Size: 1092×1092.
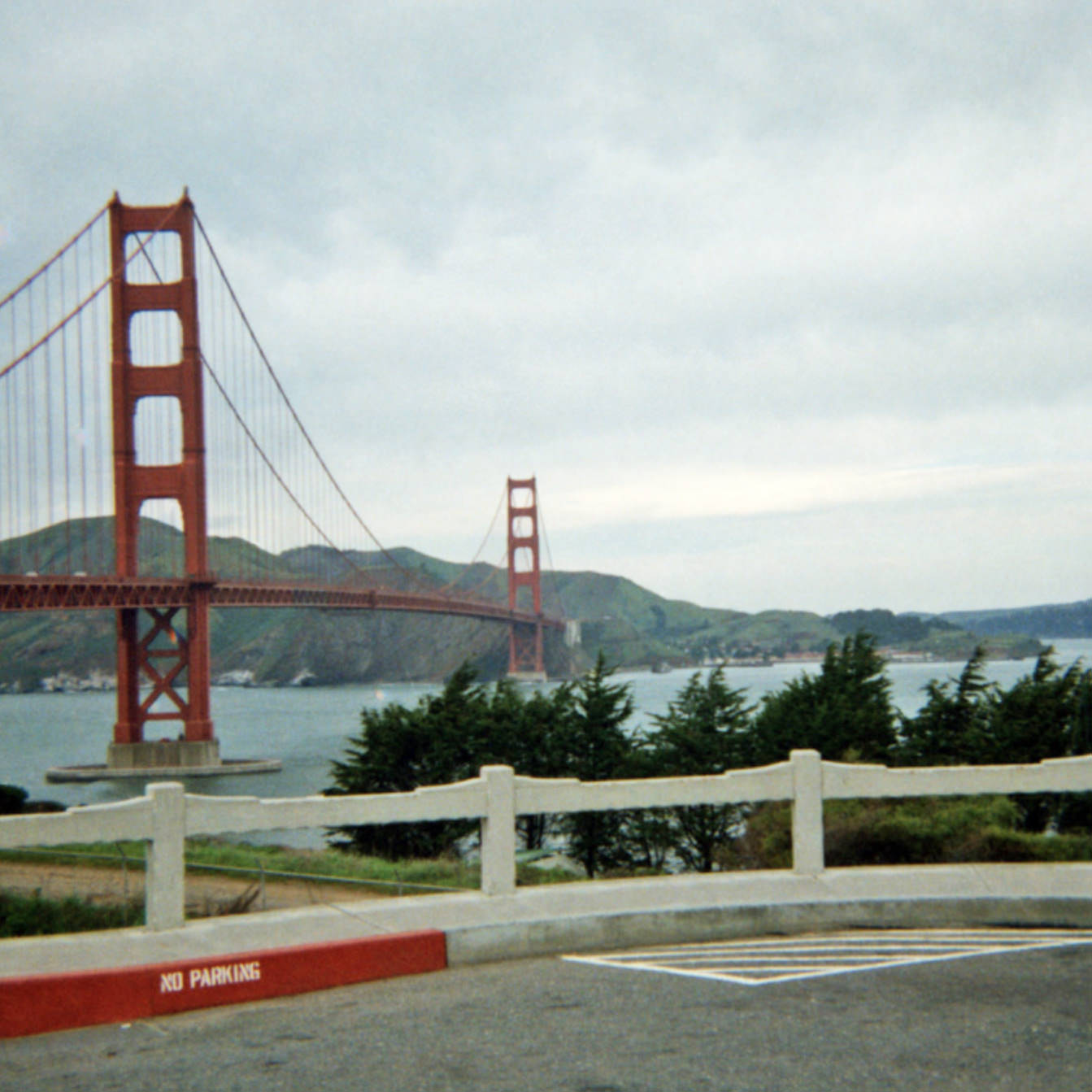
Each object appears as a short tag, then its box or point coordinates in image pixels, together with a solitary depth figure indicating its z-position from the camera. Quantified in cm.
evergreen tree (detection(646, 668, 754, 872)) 3719
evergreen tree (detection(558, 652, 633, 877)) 3884
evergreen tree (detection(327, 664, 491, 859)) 3584
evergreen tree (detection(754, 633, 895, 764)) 3781
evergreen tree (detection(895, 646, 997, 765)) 3725
